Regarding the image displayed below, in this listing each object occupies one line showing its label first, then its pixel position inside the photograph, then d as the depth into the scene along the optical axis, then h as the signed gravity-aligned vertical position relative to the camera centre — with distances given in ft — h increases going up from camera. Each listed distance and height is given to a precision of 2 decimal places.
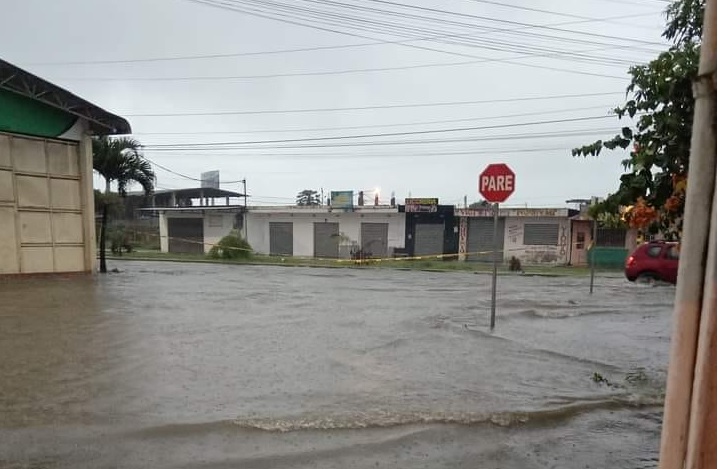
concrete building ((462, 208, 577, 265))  104.53 -4.88
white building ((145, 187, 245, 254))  127.24 -5.47
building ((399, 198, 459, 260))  110.83 -4.20
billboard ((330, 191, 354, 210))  118.42 +1.78
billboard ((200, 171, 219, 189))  192.45 +9.44
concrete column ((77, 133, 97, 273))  51.39 +0.19
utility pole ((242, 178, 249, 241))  125.08 -5.16
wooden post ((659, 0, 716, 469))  4.54 -0.86
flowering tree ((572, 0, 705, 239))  11.47 +1.78
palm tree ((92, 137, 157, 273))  61.31 +4.48
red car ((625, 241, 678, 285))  54.85 -5.31
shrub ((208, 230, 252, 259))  96.73 -8.39
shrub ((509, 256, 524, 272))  82.34 -8.71
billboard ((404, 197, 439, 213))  109.91 +0.69
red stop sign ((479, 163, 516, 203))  27.20 +1.42
